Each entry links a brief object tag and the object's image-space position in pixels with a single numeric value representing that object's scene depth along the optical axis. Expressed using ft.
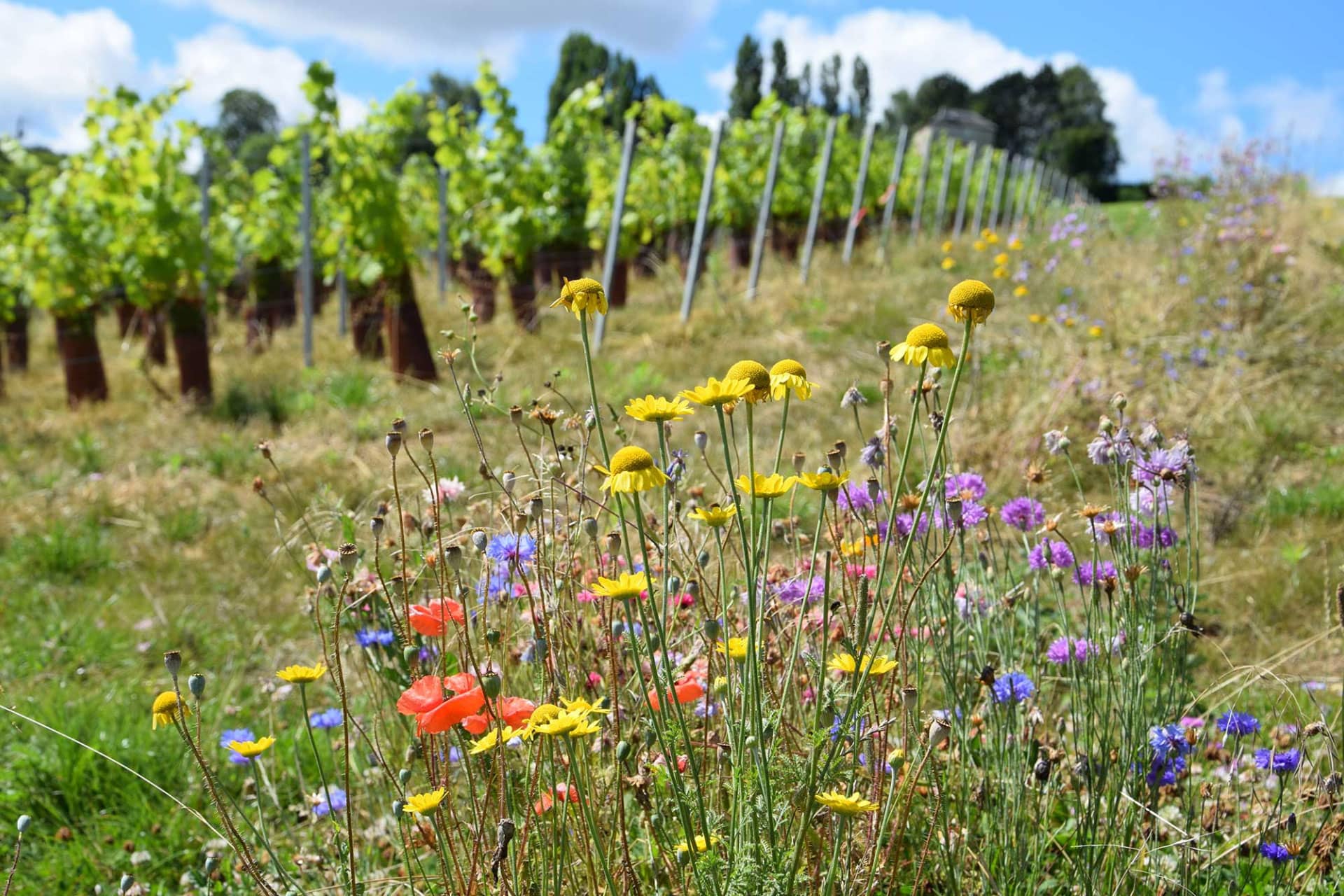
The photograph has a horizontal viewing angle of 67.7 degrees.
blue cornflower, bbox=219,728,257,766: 5.70
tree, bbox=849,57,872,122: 272.51
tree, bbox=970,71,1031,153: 254.06
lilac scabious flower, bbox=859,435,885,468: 4.48
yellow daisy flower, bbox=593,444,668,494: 2.99
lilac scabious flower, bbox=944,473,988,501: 5.56
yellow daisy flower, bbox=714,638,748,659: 3.89
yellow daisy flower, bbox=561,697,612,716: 3.47
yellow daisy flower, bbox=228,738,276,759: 4.03
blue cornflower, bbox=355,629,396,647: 5.32
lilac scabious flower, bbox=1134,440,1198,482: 4.82
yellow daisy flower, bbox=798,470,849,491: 3.35
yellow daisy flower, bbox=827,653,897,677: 3.65
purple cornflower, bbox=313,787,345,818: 5.39
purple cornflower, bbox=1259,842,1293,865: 4.42
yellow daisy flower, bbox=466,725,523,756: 3.51
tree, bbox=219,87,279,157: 189.78
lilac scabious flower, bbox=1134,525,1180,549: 5.44
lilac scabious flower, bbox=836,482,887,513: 5.48
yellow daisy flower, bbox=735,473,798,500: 3.27
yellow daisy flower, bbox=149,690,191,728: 3.60
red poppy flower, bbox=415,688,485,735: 3.39
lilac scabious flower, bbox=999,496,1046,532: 5.61
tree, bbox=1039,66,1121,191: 193.26
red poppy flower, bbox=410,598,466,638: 4.19
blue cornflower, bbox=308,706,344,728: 6.06
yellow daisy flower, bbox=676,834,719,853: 3.76
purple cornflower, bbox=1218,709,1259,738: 4.73
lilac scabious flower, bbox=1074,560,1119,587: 4.95
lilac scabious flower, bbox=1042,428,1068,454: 4.64
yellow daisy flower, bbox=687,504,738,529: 3.21
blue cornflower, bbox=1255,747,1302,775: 4.42
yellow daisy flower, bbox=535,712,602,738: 3.06
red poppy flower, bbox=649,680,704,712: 4.12
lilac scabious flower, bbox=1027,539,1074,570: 5.16
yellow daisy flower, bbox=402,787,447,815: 3.48
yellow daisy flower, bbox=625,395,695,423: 3.21
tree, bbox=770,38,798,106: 234.99
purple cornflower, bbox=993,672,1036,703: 4.67
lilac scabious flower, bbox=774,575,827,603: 5.23
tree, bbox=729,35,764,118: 211.82
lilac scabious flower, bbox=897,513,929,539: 5.08
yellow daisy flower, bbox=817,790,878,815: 3.13
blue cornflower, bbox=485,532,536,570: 4.87
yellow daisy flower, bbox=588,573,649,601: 2.98
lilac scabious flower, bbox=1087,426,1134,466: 4.76
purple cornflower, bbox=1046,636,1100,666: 5.03
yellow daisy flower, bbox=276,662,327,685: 3.88
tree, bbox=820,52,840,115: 265.13
